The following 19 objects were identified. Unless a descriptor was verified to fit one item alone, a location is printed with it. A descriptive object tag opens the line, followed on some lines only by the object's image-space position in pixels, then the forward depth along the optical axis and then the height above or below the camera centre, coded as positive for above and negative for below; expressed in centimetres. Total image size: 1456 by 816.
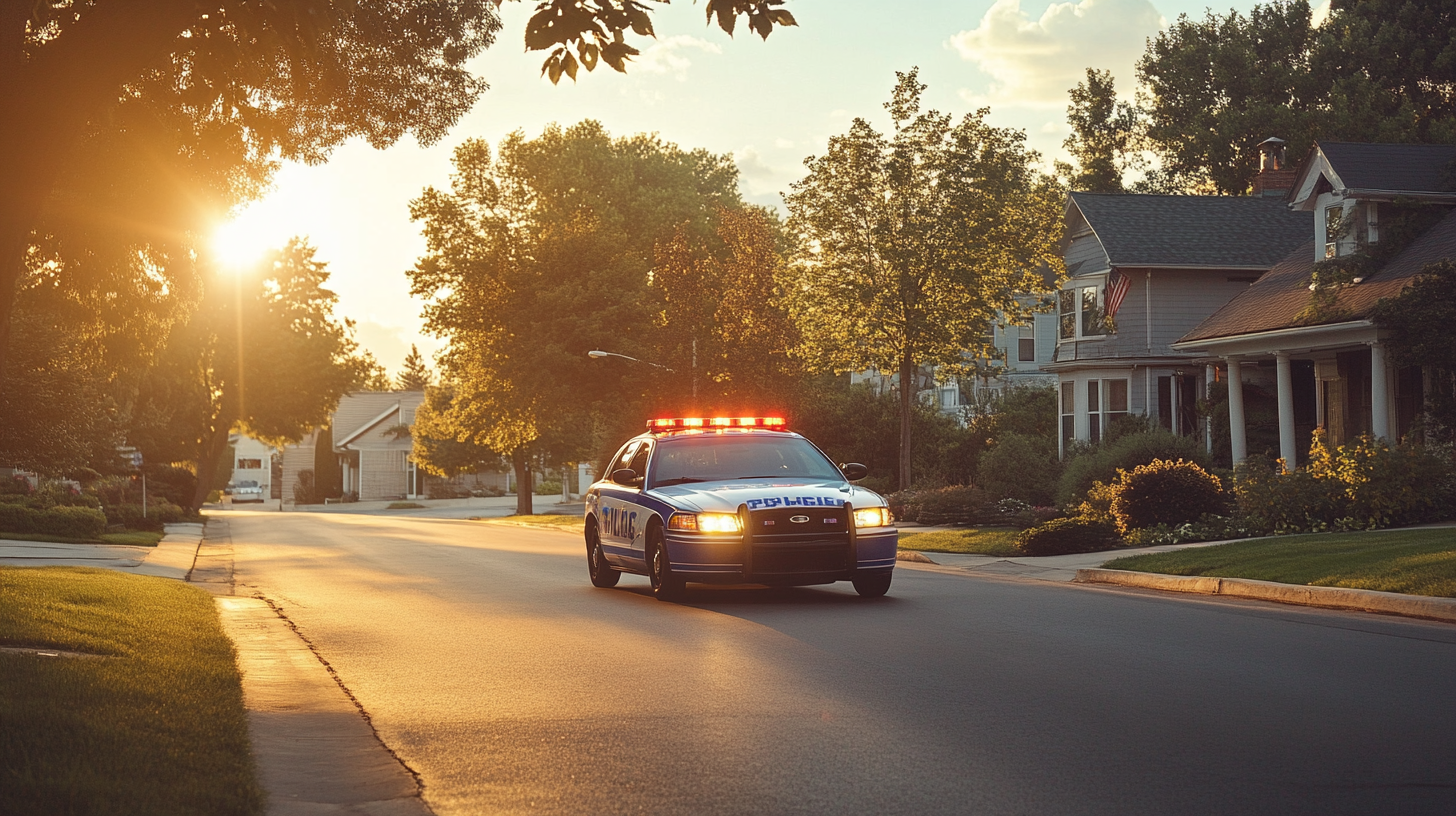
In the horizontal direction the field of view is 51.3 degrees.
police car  1461 -26
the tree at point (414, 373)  16162 +1248
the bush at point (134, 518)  4284 -72
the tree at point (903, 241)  3641 +590
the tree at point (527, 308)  5300 +647
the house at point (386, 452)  9812 +246
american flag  4169 +536
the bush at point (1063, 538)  2333 -85
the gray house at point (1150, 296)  4150 +519
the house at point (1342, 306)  2855 +352
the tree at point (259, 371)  6334 +521
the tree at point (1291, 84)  5728 +1610
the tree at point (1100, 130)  6762 +1584
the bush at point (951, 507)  3278 -49
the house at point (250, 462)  13975 +276
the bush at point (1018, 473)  3609 +26
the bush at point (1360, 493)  2242 -18
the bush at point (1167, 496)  2486 -23
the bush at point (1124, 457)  3256 +56
